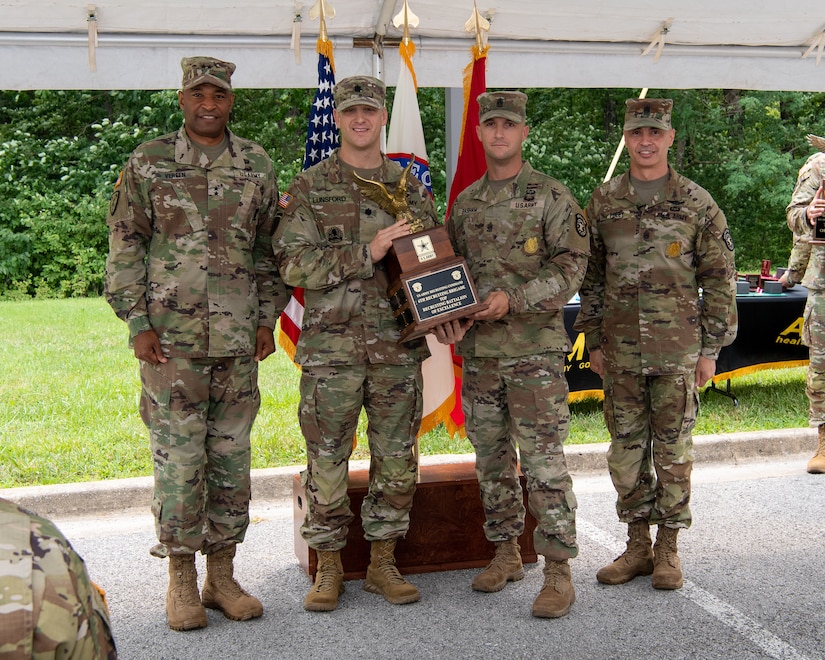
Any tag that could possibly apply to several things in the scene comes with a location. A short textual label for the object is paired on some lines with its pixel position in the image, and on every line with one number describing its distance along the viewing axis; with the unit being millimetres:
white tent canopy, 4059
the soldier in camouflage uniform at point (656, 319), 3701
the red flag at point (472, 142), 4227
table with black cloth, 6562
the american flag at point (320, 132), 4078
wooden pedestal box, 3914
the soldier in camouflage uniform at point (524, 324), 3549
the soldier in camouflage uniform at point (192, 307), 3379
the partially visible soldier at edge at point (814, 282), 5723
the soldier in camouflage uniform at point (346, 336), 3488
